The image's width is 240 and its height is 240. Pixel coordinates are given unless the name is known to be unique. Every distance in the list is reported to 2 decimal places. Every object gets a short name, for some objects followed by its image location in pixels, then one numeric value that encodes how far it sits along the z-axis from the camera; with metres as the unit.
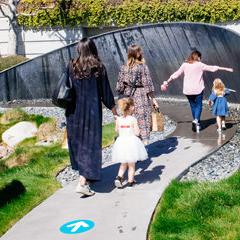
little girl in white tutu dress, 7.29
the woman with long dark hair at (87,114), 7.14
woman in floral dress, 8.45
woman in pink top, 10.34
